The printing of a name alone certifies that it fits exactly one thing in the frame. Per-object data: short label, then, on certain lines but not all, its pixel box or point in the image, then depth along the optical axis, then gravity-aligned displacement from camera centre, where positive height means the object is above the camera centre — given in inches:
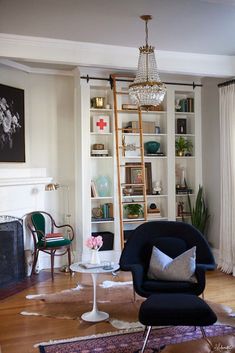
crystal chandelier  157.4 +35.3
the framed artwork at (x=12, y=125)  211.2 +27.0
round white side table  148.4 -51.3
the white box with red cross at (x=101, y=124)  232.8 +28.8
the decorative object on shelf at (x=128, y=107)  234.8 +38.8
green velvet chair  209.3 -34.5
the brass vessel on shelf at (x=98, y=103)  232.7 +41.3
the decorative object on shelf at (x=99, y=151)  232.2 +12.6
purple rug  125.8 -56.6
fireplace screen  202.7 -41.3
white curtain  211.8 -4.3
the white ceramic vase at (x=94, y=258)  152.7 -33.4
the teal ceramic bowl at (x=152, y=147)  244.5 +15.3
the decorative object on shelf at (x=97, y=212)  235.6 -24.0
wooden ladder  227.3 +9.1
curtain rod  209.2 +47.6
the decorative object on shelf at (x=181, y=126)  252.7 +28.9
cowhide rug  151.6 -56.2
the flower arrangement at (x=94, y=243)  152.2 -27.3
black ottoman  114.5 -41.9
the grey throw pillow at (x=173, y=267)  146.3 -36.0
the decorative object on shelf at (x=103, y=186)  238.4 -8.4
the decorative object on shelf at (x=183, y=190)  250.4 -12.2
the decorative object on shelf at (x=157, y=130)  248.2 +26.4
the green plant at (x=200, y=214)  240.4 -26.8
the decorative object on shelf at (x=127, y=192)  238.4 -12.2
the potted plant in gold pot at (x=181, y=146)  251.4 +16.0
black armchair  145.9 -30.6
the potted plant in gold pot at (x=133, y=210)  237.5 -23.3
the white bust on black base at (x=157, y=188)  248.4 -10.5
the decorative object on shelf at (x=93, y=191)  231.9 -11.0
